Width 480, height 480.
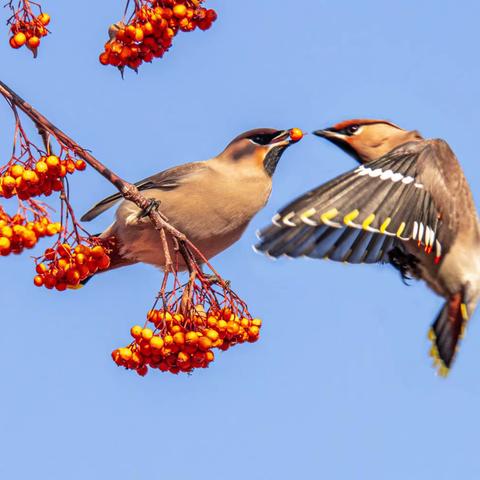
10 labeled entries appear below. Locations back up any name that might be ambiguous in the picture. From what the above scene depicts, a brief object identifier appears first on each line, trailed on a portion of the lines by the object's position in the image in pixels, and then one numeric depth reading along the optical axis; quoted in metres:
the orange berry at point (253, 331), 7.65
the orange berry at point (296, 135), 10.50
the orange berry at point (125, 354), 7.30
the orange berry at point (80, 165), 7.30
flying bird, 8.96
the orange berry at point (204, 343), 7.18
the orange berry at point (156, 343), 7.14
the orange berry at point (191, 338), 7.18
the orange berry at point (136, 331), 7.27
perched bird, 9.86
